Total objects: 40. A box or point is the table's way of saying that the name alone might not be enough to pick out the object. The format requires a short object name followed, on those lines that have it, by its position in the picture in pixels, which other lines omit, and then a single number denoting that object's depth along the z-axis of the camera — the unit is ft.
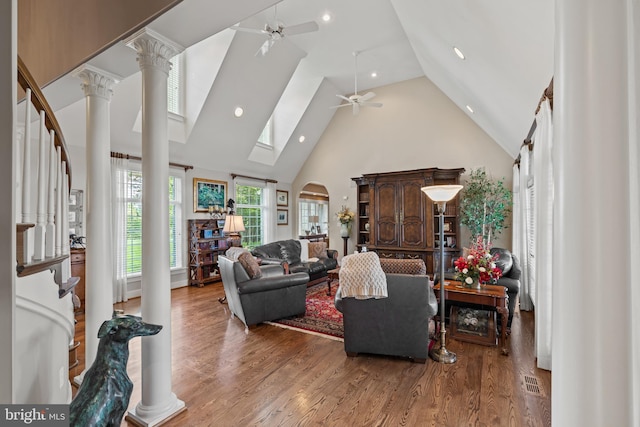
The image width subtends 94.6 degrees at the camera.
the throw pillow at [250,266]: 13.15
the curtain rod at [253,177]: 24.32
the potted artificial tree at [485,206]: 19.38
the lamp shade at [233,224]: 19.58
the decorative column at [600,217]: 2.64
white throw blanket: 9.24
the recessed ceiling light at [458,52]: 11.06
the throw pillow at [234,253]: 13.63
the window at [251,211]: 25.58
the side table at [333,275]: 16.42
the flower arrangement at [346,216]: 25.63
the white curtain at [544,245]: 8.84
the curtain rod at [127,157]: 17.02
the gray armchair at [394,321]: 9.31
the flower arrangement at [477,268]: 10.78
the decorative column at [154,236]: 6.91
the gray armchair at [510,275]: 12.14
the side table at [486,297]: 10.09
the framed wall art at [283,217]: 28.89
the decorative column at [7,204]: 3.19
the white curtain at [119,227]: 17.03
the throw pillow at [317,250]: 22.85
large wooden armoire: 21.20
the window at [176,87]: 18.81
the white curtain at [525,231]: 14.35
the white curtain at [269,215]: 27.61
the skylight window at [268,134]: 26.50
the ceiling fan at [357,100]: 18.53
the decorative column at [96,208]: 8.73
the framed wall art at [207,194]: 21.63
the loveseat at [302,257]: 19.34
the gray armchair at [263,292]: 12.69
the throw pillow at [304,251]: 22.18
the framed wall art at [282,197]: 28.81
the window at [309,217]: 32.53
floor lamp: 9.50
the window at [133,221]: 17.99
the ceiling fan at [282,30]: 12.35
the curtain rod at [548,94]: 8.15
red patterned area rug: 12.21
